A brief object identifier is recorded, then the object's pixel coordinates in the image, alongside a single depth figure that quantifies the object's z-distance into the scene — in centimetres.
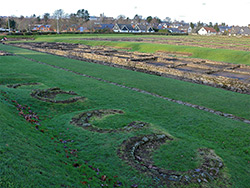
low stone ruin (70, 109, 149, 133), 930
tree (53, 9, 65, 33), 12722
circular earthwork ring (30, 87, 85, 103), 1254
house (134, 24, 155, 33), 11675
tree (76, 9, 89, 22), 12990
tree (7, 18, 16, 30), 9508
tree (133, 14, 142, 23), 15575
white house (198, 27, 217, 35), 12962
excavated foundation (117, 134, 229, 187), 634
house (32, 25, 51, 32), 12669
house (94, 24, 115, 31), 12094
